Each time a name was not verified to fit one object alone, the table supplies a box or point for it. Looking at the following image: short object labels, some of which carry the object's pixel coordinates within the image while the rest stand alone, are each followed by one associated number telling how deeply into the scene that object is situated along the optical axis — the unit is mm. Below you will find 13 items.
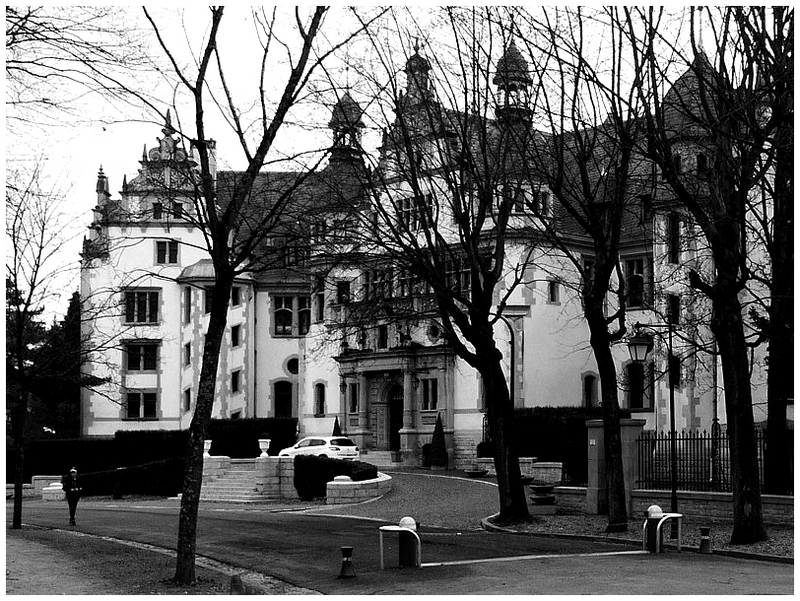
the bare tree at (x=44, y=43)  13719
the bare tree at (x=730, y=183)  18422
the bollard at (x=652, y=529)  19688
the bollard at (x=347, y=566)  16641
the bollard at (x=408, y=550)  17594
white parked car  46969
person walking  28072
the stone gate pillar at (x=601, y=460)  26516
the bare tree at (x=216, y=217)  15414
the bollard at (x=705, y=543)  19766
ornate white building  47312
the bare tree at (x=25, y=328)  25906
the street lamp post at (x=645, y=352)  22925
